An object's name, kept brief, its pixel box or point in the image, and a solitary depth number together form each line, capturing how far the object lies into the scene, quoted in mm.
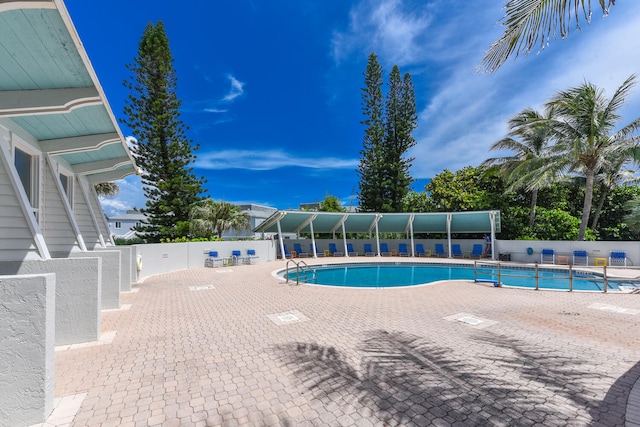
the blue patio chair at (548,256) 15581
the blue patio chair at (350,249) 21672
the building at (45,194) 2533
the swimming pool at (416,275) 12219
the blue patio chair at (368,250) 21095
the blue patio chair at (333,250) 20881
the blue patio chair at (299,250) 20409
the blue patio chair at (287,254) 19531
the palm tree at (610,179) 17859
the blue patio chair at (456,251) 19609
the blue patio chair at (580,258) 14805
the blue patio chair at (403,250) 21016
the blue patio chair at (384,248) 21798
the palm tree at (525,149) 17156
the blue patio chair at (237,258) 15602
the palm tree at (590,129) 13836
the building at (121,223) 34125
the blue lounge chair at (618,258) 14195
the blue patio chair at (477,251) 18580
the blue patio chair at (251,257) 16094
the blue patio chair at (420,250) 21209
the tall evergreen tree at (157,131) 18125
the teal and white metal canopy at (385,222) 18453
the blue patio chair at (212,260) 14703
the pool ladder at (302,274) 13470
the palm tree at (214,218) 19016
